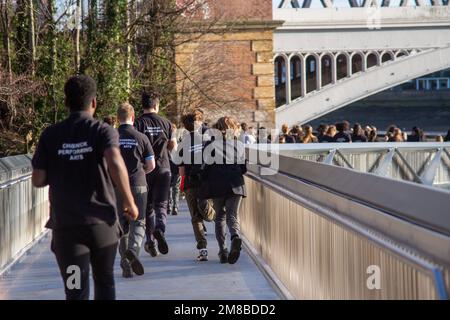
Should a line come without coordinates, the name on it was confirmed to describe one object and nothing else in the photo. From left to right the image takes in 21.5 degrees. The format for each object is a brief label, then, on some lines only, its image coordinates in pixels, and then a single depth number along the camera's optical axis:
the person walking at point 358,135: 26.11
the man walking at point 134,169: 10.37
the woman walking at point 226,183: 11.58
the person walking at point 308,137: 24.77
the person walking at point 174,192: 17.43
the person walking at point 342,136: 23.58
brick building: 32.66
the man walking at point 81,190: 6.35
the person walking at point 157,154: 11.77
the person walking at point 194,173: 11.97
